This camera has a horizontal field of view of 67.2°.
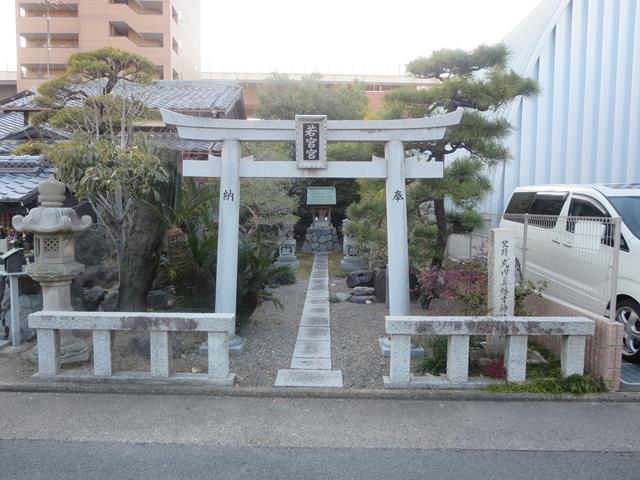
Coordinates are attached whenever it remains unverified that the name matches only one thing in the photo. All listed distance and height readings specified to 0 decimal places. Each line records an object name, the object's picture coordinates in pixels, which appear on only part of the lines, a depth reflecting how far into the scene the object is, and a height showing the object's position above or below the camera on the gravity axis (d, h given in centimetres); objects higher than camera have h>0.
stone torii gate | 636 +66
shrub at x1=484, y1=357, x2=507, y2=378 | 523 -168
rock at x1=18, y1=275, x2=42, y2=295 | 668 -111
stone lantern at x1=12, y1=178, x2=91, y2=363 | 593 -55
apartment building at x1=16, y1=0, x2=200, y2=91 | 3297 +1249
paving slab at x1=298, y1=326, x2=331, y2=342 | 717 -186
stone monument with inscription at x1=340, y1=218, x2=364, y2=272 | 1459 -141
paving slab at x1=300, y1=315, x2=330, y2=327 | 800 -185
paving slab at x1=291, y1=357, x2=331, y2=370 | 584 -187
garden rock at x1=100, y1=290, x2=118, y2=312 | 786 -155
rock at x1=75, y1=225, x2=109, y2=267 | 901 -73
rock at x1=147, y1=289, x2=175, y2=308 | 841 -158
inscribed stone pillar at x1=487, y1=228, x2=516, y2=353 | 572 -68
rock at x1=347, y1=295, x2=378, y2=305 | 978 -176
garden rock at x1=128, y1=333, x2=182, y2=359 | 602 -175
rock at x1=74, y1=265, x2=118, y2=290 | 880 -126
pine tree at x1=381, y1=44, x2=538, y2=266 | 733 +178
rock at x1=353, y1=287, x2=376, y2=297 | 1012 -164
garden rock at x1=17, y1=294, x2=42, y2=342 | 671 -143
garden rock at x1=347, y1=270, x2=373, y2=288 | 1103 -150
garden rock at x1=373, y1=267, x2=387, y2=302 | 979 -142
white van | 565 -43
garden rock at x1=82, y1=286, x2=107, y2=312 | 777 -146
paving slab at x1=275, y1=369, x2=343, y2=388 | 522 -186
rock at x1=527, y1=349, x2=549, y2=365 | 575 -170
